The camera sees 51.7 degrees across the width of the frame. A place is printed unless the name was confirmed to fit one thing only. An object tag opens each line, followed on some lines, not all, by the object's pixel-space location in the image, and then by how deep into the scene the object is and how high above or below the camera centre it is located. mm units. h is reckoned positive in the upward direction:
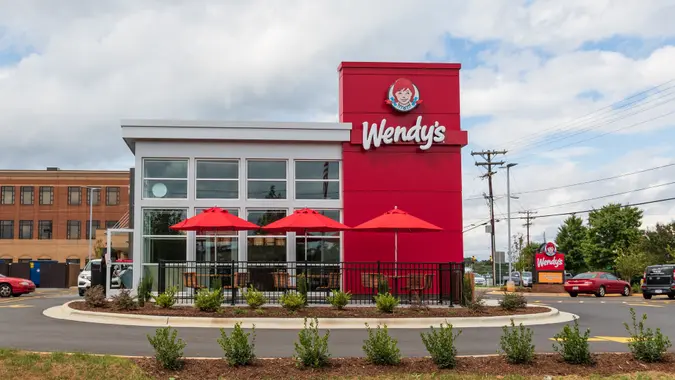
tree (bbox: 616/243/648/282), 47844 -946
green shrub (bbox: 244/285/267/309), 18641 -1202
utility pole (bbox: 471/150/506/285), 54912 +7000
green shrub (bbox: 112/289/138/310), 18484 -1257
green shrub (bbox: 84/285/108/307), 19125 -1183
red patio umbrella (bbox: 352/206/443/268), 21391 +888
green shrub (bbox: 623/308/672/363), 11195 -1555
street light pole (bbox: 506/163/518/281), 52344 +4229
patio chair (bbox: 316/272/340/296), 21169 -893
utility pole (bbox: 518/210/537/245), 89275 +3754
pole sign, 43594 -890
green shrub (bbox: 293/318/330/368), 10523 -1498
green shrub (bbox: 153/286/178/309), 18609 -1193
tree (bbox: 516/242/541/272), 77344 -476
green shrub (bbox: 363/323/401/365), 10695 -1505
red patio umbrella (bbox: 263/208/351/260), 21375 +936
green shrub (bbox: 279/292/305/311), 18453 -1276
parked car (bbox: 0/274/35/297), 31250 -1404
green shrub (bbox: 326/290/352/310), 18922 -1246
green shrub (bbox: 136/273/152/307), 19245 -1012
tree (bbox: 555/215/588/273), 82375 +1142
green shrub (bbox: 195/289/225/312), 18000 -1209
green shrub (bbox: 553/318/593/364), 10984 -1531
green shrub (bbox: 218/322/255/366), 10462 -1437
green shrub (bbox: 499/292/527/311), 20062 -1433
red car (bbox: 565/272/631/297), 36531 -1745
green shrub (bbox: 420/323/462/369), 10711 -1500
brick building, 76875 +5017
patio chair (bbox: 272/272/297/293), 20766 -793
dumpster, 49750 -1255
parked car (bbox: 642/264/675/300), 33312 -1444
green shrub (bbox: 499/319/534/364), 10938 -1538
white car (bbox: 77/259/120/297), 32812 -1230
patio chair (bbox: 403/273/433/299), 20594 -907
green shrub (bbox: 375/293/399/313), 18391 -1319
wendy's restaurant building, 24219 +2816
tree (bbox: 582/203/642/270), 70125 +1920
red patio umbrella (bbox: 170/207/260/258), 20891 +955
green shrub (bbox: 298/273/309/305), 19203 -876
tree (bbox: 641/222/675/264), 65750 +987
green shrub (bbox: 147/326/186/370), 10227 -1427
